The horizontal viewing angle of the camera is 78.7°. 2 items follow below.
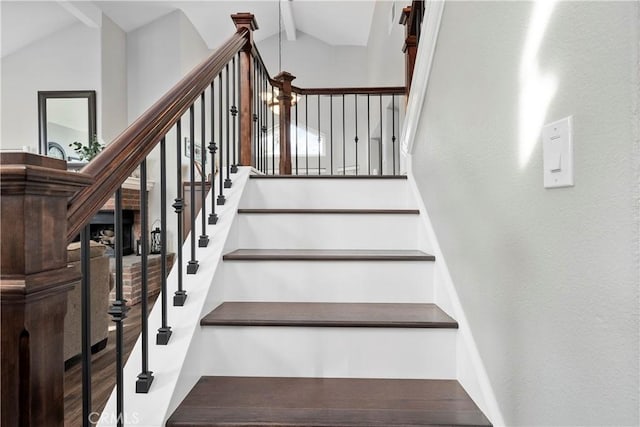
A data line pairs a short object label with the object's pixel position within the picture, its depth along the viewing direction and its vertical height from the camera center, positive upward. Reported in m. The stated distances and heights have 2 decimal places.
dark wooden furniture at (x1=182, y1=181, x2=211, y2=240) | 4.12 +0.08
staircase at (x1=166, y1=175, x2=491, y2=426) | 1.07 -0.40
